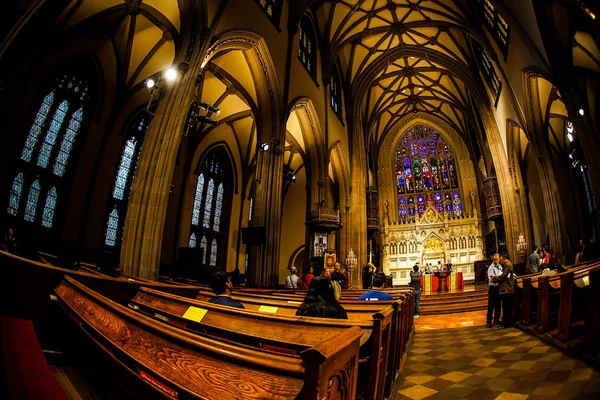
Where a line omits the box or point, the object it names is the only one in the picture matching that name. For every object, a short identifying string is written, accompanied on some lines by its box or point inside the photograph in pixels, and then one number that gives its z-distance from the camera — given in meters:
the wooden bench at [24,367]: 0.81
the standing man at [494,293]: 5.47
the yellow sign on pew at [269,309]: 3.04
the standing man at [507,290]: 5.16
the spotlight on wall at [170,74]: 6.35
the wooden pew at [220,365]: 0.84
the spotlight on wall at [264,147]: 9.91
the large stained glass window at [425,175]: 23.95
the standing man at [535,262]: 9.06
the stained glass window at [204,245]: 16.29
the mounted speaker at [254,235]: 9.33
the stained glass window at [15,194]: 9.38
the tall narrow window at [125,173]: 12.49
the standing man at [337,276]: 5.59
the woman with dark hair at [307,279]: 8.01
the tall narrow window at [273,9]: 10.80
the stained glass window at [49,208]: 10.29
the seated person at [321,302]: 2.36
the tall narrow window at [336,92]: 17.03
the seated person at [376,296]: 4.05
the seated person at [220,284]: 2.95
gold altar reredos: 21.58
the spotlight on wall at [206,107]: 7.86
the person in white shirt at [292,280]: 8.49
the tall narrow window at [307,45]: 13.78
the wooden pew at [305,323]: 1.68
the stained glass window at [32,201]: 9.87
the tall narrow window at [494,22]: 11.22
